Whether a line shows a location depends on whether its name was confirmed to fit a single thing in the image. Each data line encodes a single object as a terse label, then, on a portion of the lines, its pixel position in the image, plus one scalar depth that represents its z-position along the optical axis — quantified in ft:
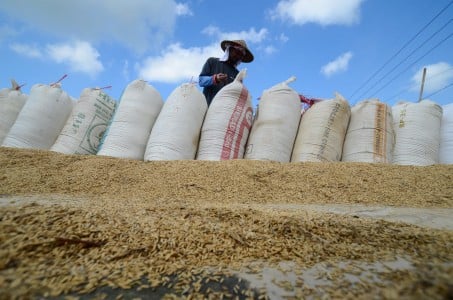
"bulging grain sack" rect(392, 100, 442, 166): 11.12
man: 13.88
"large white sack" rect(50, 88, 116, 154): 12.01
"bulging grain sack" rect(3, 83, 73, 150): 11.94
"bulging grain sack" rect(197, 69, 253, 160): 10.77
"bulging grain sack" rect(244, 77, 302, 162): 10.84
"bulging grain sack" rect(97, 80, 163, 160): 10.93
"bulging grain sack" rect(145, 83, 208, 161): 10.53
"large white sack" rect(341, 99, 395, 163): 10.75
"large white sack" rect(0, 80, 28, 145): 13.91
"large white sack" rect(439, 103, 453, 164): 11.66
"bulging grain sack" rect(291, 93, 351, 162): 10.85
